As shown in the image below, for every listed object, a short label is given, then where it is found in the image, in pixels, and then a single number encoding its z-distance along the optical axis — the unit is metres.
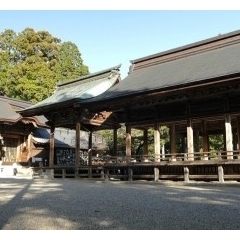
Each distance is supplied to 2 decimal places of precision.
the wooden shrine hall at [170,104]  11.16
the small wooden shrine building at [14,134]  20.29
